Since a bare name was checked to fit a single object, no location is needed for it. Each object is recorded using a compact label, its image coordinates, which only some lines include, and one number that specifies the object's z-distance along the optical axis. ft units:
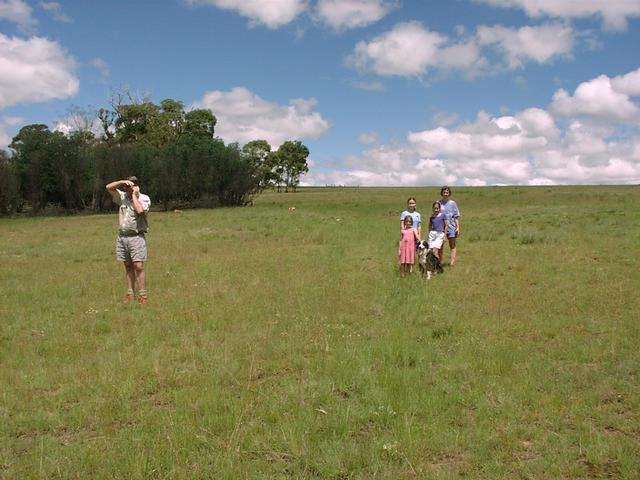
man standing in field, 29.00
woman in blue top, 38.63
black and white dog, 35.63
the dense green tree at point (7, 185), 136.87
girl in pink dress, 35.65
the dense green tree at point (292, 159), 298.76
